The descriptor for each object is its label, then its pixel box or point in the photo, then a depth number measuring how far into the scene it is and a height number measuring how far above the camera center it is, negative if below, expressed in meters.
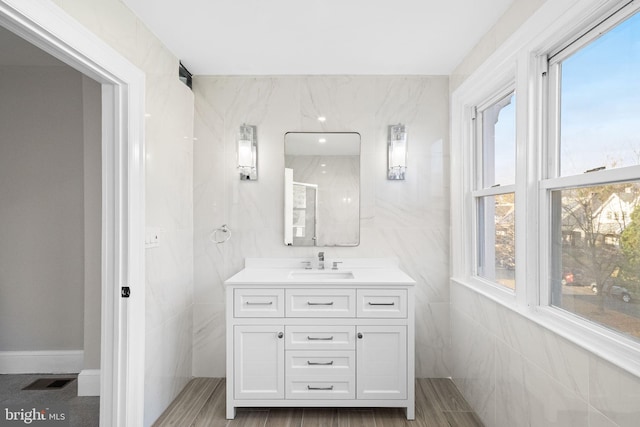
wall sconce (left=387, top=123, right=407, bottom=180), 2.94 +0.49
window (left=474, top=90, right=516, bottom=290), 2.22 +0.15
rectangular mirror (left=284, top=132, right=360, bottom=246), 2.98 +0.20
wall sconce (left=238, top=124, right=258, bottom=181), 2.95 +0.47
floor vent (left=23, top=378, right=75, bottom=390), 2.83 -1.28
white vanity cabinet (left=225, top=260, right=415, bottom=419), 2.39 -0.83
